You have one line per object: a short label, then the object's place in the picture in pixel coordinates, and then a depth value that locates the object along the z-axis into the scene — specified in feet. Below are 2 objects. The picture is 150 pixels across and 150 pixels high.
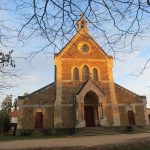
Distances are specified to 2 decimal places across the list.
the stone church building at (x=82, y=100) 54.16
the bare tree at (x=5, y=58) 16.40
